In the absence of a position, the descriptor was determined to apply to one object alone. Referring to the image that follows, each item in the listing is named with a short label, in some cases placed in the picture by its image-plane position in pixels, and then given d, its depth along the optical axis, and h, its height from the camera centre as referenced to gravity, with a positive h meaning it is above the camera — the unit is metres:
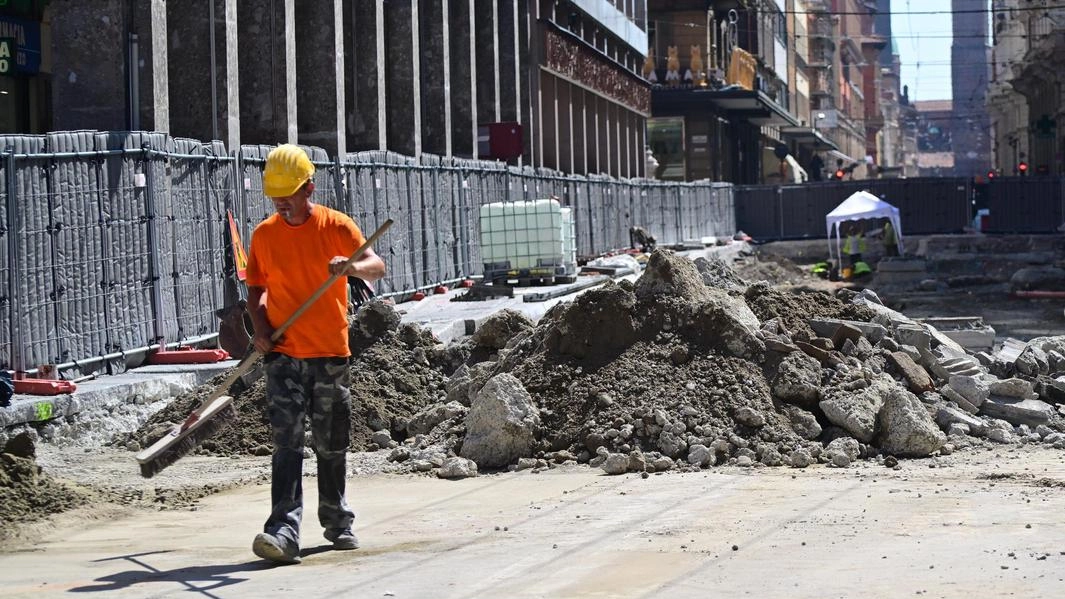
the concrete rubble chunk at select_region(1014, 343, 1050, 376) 15.03 -1.48
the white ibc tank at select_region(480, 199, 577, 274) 25.50 -0.27
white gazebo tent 42.40 -0.11
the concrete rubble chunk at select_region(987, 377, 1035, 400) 13.04 -1.47
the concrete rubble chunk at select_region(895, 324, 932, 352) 13.94 -1.12
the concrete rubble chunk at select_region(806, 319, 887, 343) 13.30 -0.98
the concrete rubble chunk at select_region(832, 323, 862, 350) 13.10 -1.01
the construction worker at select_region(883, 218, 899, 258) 46.44 -1.01
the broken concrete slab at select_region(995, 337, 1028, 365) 15.69 -1.50
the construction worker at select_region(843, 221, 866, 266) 42.97 -1.04
